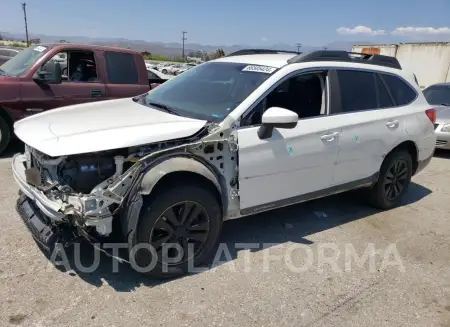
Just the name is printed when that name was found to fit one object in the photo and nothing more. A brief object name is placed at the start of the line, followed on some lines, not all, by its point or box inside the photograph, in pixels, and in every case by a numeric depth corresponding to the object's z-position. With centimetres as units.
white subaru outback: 292
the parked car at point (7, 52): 1238
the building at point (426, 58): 1758
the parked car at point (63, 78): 621
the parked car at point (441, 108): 831
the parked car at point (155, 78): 779
